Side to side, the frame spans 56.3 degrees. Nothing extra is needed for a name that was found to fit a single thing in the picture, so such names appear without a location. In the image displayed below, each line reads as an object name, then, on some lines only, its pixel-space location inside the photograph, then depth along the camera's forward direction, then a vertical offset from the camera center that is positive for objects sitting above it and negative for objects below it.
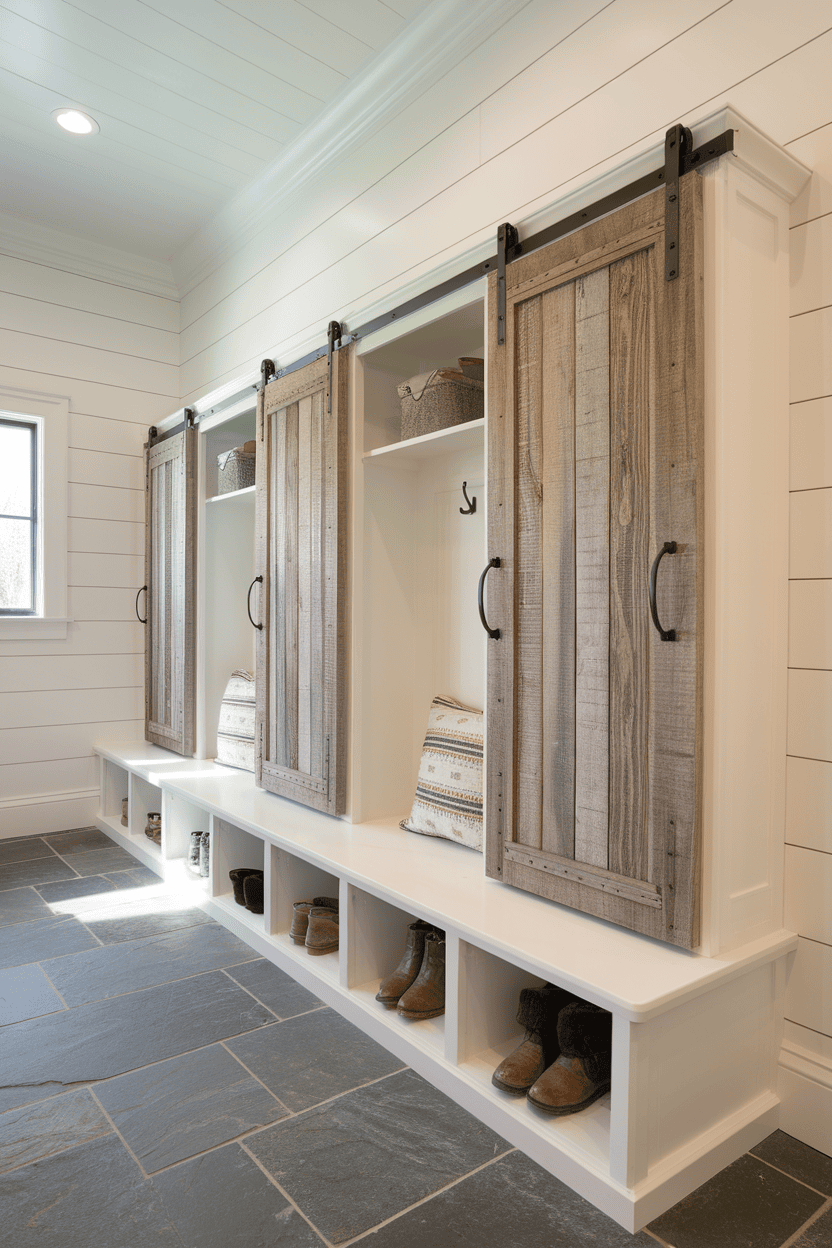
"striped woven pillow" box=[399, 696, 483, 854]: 2.23 -0.51
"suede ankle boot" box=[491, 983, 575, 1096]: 1.58 -0.91
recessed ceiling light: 2.96 +1.89
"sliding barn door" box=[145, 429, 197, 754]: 3.64 +0.09
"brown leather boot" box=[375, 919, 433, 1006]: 1.95 -0.92
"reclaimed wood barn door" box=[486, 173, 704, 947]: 1.50 +0.08
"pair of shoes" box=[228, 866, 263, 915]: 2.57 -0.94
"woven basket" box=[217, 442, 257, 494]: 3.35 +0.62
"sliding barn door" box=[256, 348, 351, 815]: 2.54 +0.08
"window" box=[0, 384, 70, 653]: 3.80 +0.47
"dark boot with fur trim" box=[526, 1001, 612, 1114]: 1.52 -0.90
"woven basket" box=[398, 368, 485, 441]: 2.31 +0.63
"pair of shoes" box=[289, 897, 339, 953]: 2.24 -0.93
